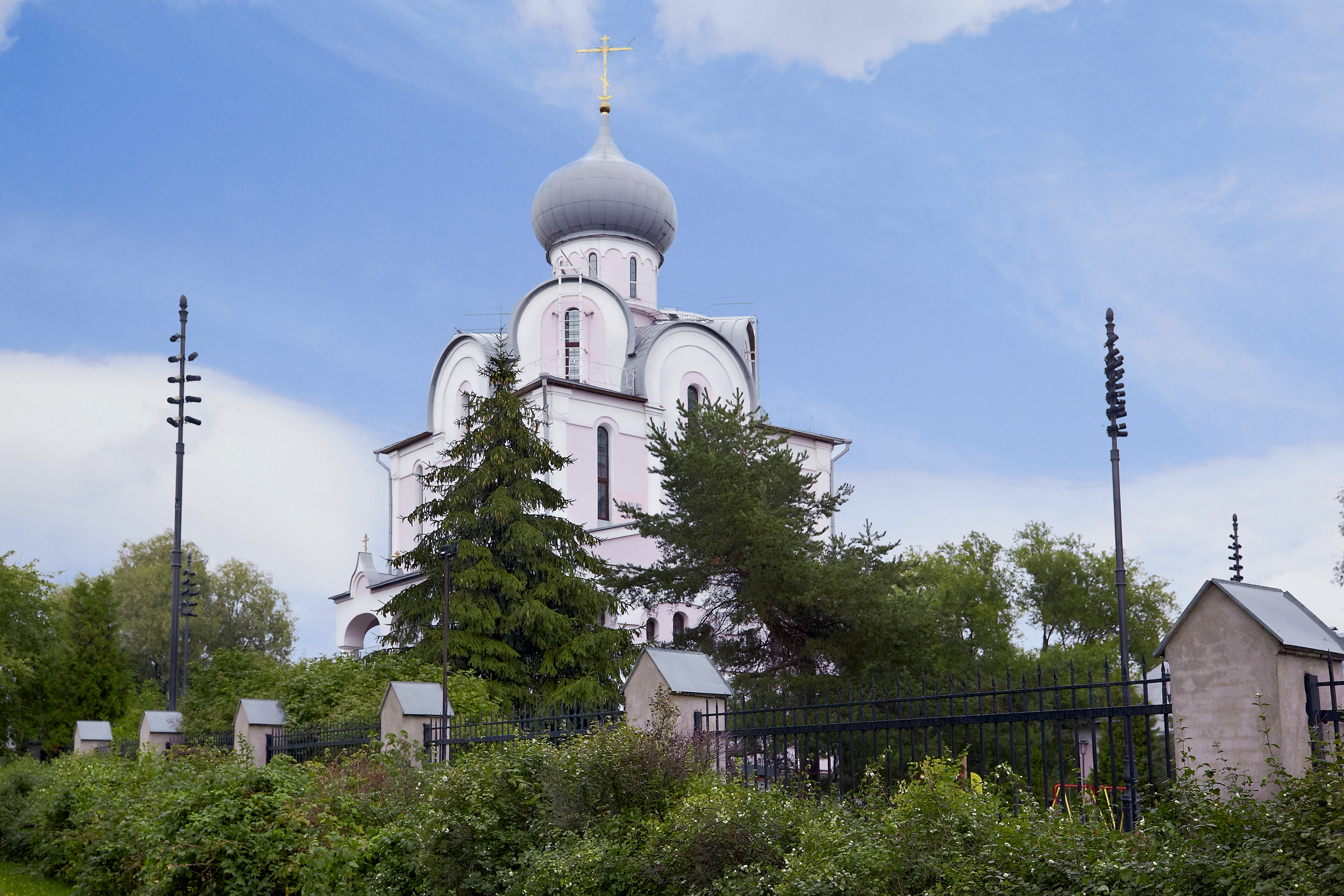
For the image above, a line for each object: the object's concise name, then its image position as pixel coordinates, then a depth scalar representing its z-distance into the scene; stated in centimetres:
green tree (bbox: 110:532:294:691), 4728
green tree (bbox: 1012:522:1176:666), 4156
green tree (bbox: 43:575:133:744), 3847
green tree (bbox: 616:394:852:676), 2162
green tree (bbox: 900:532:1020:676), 3319
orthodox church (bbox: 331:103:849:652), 3447
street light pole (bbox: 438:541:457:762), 1859
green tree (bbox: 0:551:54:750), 3175
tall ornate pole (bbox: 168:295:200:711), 2041
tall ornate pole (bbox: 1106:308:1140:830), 1839
